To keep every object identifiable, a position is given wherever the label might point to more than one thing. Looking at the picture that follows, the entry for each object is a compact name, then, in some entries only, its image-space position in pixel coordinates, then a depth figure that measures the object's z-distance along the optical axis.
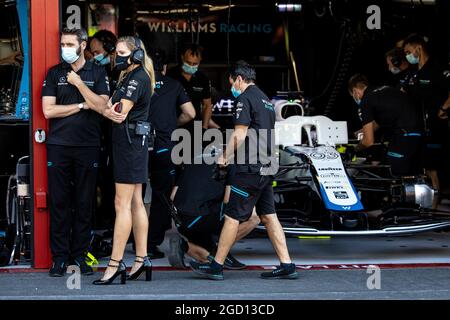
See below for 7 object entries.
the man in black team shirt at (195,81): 21.87
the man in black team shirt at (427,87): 24.27
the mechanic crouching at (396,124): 23.03
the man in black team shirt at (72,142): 17.42
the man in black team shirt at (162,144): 19.58
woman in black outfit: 16.66
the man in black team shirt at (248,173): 17.14
